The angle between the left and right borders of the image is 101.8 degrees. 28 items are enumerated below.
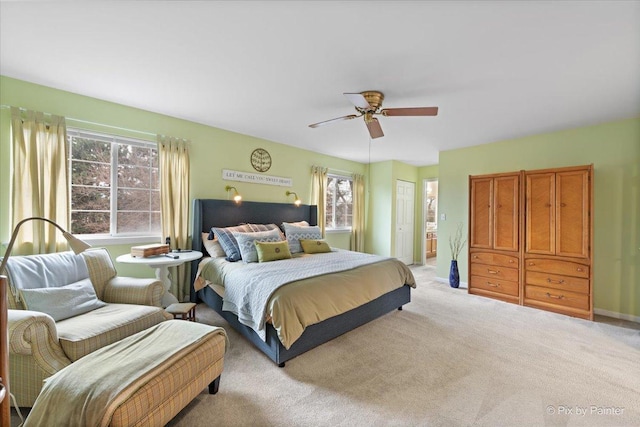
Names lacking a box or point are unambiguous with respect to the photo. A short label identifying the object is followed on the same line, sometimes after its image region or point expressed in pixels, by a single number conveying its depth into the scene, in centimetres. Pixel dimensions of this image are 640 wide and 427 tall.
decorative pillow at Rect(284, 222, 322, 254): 398
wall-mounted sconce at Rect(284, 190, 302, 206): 480
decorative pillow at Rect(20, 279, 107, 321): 187
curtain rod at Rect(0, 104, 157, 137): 254
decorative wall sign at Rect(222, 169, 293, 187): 409
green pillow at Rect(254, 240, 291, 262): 321
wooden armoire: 331
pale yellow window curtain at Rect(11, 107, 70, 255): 253
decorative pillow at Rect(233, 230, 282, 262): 321
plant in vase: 465
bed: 228
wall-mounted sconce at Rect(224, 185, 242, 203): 402
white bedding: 227
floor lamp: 97
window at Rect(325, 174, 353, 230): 587
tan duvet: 214
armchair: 158
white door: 625
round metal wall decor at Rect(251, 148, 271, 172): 441
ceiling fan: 241
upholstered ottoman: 125
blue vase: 465
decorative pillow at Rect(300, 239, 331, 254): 393
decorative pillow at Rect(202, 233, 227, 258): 342
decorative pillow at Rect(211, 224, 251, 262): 327
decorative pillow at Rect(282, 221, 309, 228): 448
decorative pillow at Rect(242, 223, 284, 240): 393
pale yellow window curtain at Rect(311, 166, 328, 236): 529
